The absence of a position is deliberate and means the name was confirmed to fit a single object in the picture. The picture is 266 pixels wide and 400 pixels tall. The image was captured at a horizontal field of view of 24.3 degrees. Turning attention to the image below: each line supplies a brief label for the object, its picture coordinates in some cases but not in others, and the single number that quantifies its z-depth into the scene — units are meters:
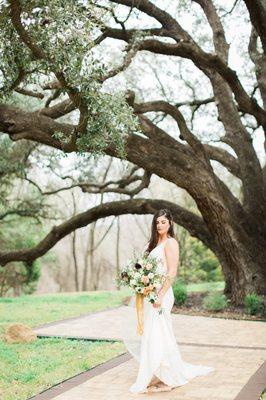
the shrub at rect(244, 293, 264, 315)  13.41
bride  6.58
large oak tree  7.52
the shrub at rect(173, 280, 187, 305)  15.22
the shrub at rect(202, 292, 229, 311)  14.14
